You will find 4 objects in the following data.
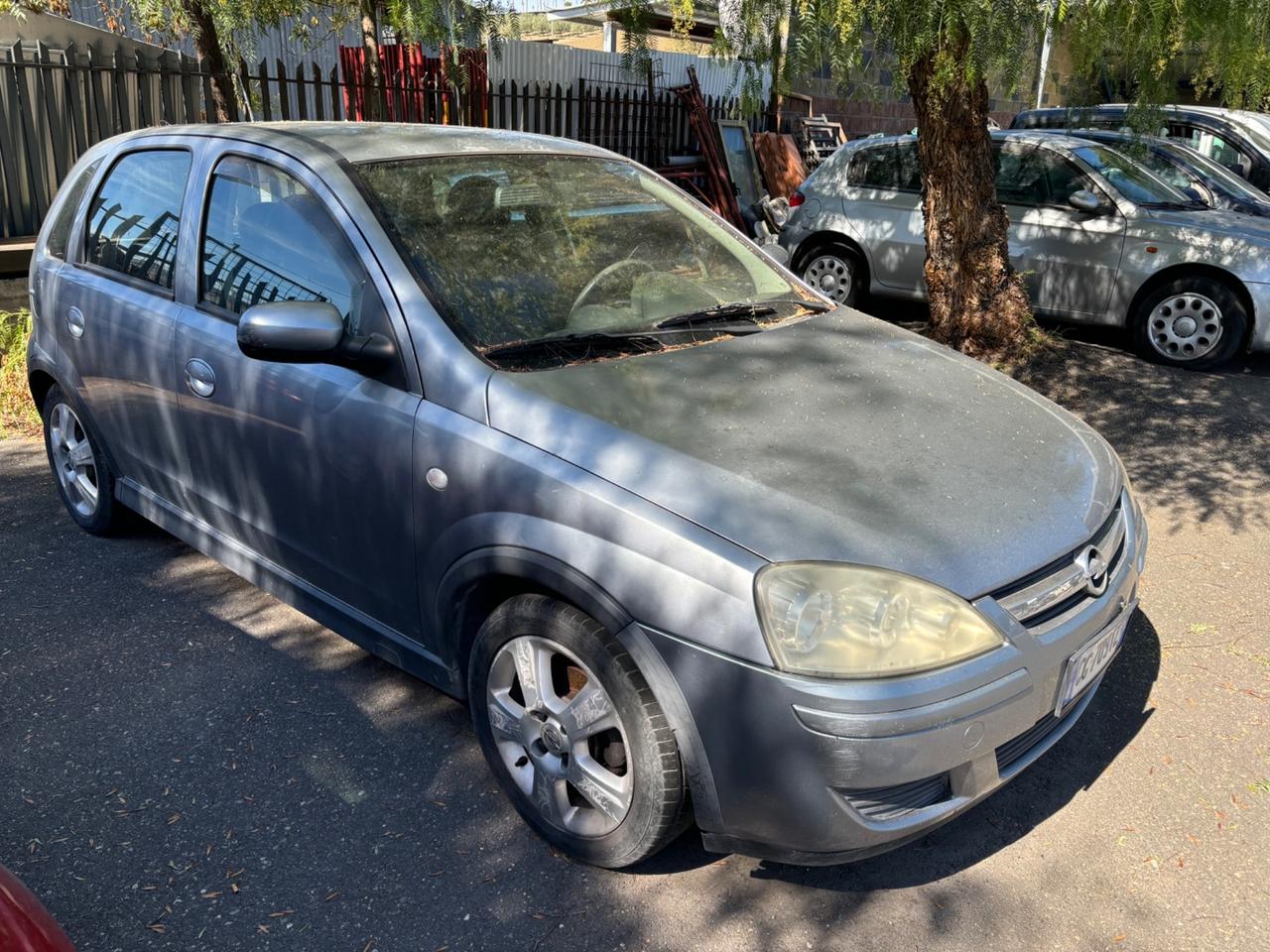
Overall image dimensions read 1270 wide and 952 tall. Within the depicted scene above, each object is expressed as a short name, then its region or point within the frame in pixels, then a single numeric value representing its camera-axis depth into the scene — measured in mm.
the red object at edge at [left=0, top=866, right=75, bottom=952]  1684
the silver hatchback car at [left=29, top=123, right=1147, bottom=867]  2350
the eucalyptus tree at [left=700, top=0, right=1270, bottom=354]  4391
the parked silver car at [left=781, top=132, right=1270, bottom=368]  7422
